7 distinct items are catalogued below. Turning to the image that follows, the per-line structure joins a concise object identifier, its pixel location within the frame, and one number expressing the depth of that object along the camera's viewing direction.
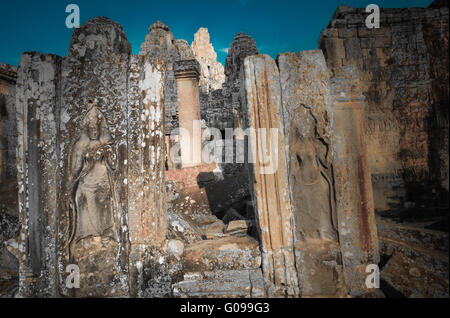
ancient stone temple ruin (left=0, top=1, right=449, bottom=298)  2.64
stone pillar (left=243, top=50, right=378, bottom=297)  2.62
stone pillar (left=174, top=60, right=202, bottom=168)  8.36
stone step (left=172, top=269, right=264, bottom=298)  2.57
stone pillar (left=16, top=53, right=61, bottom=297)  2.70
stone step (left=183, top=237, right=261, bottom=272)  2.88
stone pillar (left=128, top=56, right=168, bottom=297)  2.71
